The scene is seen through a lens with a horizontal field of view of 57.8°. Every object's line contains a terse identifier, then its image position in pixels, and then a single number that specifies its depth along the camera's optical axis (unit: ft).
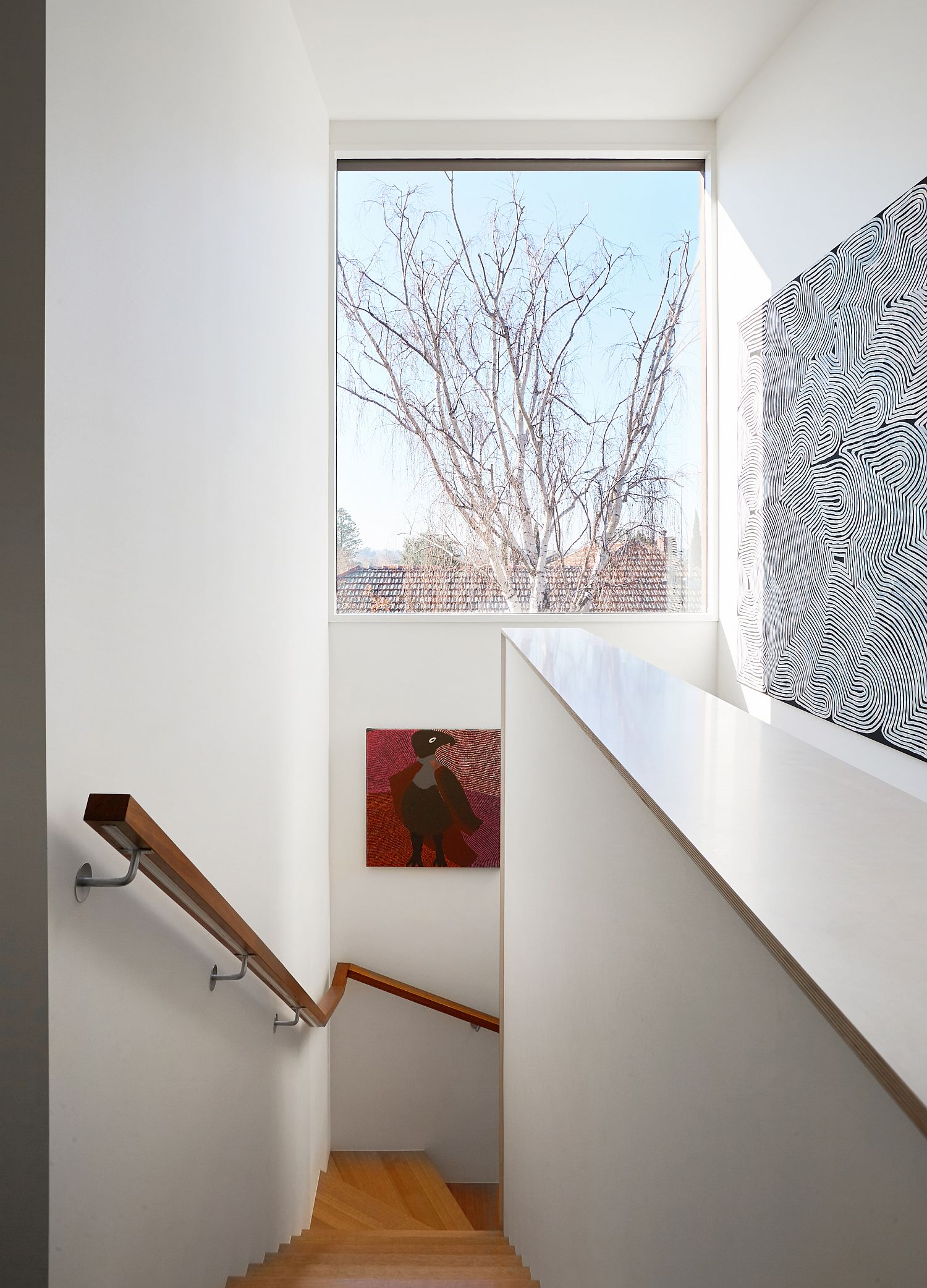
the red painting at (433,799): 13.79
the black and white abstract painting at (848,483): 7.87
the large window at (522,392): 13.53
